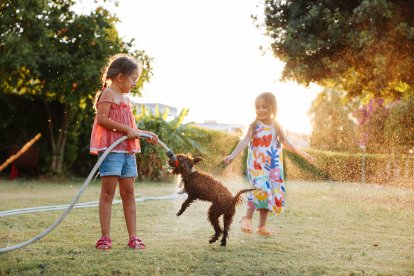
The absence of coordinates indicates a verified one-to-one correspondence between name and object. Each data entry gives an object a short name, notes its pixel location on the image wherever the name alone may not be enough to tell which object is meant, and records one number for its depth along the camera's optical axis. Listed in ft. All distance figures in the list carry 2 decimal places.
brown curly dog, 15.42
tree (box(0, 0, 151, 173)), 42.78
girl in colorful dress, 19.02
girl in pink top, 14.69
